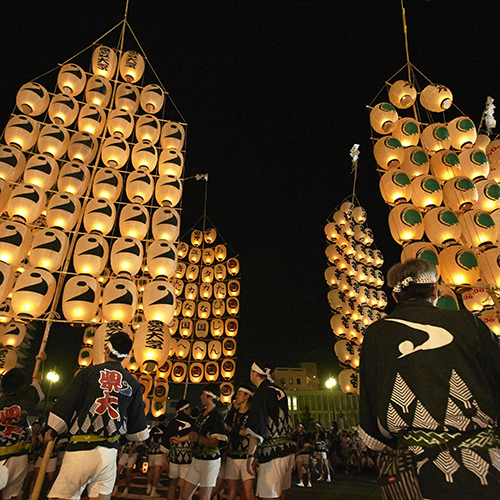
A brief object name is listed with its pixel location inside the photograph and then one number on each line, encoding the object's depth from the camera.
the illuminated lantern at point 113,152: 9.51
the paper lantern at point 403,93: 10.12
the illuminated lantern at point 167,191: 10.09
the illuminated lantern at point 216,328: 15.66
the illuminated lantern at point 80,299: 7.27
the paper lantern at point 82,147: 9.13
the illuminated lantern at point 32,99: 9.45
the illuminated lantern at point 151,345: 7.50
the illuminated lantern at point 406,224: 8.32
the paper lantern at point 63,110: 9.56
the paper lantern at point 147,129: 10.60
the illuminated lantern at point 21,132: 8.84
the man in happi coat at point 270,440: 3.77
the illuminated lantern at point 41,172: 8.40
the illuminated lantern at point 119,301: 7.44
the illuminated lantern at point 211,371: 14.72
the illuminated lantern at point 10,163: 8.33
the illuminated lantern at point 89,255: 7.88
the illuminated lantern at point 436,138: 9.31
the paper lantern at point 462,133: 9.07
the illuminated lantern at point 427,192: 8.42
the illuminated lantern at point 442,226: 7.77
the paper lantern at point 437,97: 9.80
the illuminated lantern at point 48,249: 7.50
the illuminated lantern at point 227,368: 14.91
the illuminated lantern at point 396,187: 8.75
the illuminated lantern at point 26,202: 7.83
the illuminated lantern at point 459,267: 7.27
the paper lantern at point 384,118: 10.05
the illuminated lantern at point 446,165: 8.82
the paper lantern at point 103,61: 10.60
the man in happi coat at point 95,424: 2.87
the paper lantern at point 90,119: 9.66
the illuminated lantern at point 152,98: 11.03
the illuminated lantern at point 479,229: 7.70
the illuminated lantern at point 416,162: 9.06
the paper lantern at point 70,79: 10.09
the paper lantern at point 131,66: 11.09
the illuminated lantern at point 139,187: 9.51
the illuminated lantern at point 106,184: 8.90
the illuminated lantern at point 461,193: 8.14
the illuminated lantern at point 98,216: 8.34
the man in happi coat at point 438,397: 1.45
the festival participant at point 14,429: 4.10
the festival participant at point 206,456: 4.36
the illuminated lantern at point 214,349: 15.24
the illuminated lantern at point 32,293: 6.87
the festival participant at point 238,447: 4.73
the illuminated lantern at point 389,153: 9.39
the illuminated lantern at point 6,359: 8.18
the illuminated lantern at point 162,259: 9.07
